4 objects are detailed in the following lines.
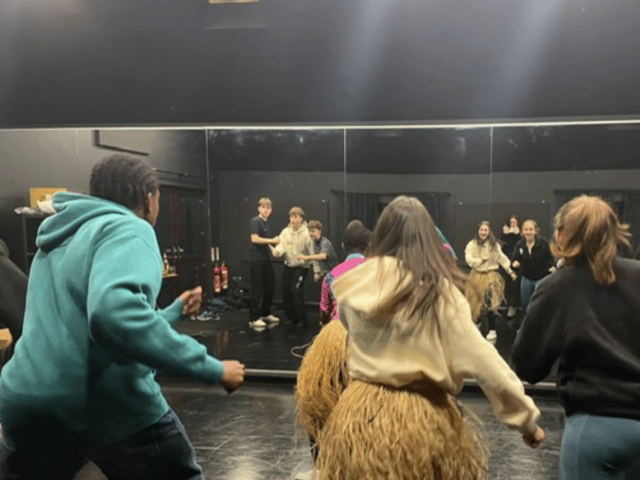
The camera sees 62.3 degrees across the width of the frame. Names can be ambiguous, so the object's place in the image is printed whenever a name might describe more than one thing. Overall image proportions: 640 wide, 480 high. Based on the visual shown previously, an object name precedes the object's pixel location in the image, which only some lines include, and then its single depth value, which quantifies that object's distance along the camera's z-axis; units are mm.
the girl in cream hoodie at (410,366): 1393
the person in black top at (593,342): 1491
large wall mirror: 4293
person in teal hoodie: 1287
